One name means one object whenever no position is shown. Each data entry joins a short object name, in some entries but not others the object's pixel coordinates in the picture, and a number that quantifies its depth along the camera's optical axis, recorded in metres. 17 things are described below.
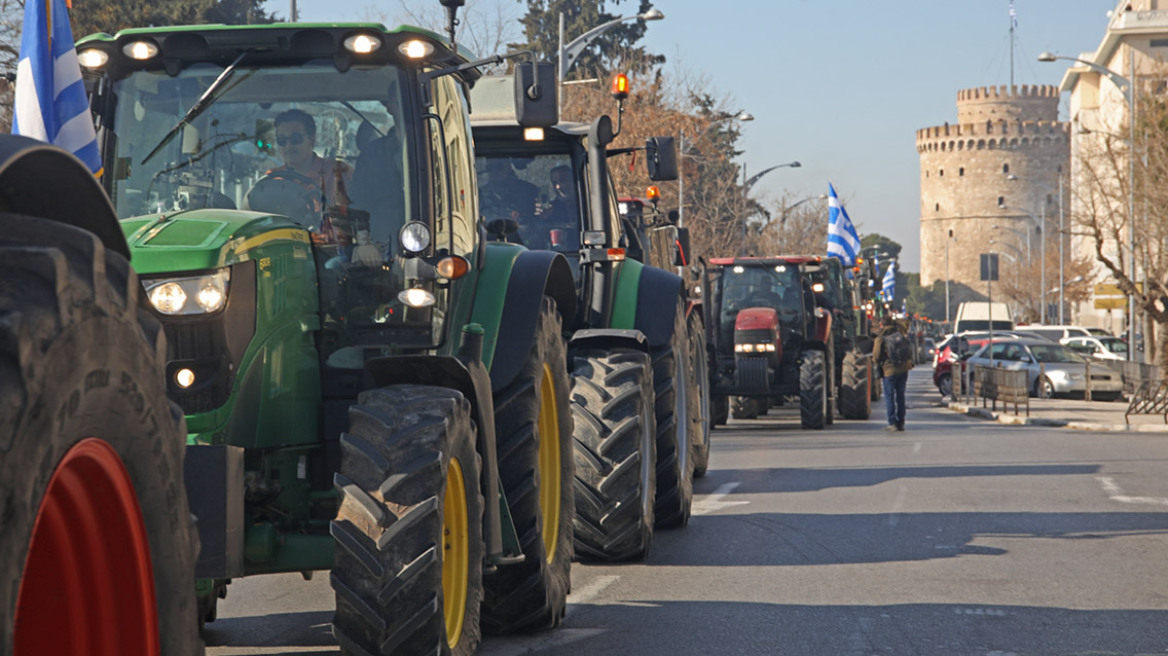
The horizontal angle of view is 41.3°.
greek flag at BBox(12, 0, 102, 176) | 8.05
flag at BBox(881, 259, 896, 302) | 80.62
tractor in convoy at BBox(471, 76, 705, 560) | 10.40
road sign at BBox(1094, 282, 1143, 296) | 45.55
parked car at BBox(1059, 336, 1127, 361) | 46.19
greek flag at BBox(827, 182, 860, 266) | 38.12
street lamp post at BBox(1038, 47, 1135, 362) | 36.94
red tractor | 24.11
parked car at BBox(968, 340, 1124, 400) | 36.84
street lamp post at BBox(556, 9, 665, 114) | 28.77
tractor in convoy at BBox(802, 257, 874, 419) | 27.33
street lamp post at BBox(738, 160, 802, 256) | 49.28
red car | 43.72
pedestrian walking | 24.69
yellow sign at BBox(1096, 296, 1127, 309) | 44.50
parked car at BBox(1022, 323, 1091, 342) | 51.07
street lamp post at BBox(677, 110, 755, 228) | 42.50
